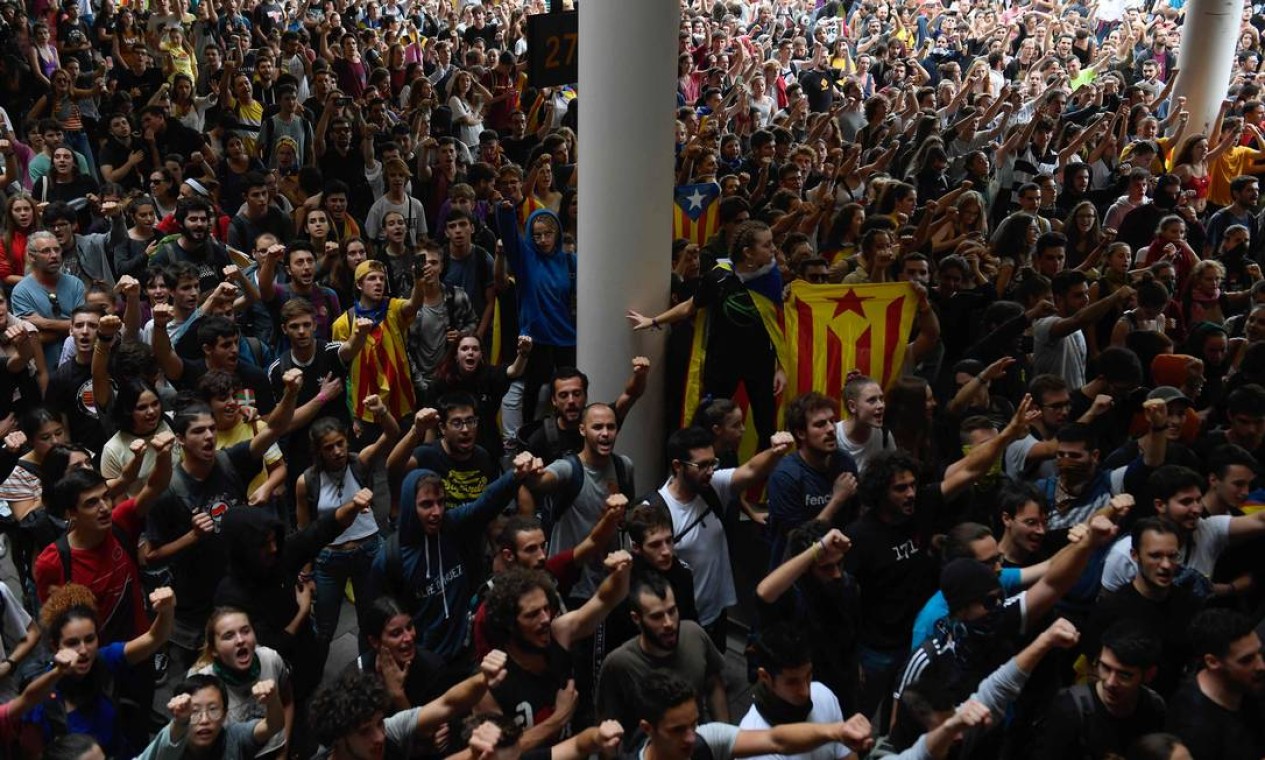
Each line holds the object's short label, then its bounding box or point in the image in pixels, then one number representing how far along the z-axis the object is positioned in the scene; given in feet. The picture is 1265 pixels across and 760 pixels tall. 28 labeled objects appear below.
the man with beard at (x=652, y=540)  16.37
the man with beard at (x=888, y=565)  17.04
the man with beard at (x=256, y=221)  29.09
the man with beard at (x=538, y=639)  14.78
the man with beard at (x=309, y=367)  22.31
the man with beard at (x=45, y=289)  24.94
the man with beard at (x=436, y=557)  17.22
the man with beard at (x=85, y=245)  27.58
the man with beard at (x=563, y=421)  20.47
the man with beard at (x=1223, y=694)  13.96
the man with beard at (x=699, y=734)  13.07
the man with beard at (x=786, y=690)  13.85
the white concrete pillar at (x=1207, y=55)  47.96
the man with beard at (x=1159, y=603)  15.76
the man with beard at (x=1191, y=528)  16.67
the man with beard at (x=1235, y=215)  34.24
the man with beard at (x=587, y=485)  18.71
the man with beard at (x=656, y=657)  14.99
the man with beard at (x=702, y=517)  18.13
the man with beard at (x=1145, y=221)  34.24
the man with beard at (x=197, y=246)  26.61
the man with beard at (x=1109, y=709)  13.73
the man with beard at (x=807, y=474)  18.60
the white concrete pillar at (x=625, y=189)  21.93
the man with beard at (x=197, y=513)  17.95
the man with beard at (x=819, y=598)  15.65
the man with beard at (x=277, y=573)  16.92
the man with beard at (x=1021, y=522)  16.85
